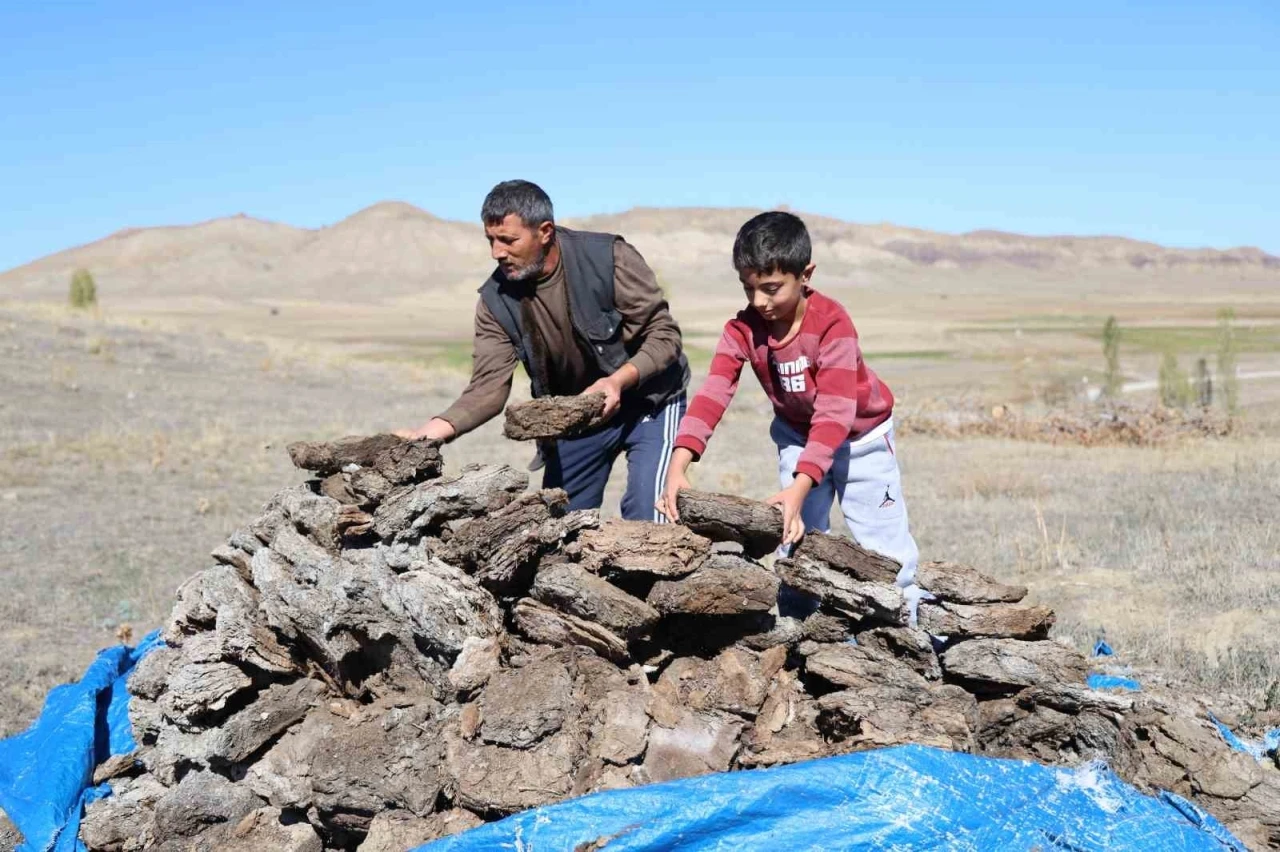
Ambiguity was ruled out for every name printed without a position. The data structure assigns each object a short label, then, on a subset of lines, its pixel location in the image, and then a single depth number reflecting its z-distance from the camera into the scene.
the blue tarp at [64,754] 4.12
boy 4.04
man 4.65
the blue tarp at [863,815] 3.08
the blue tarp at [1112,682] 4.35
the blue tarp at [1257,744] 4.08
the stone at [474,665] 3.78
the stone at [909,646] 3.91
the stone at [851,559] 3.95
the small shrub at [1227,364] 20.92
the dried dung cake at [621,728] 3.58
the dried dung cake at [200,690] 4.06
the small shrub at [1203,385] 22.39
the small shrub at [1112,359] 24.37
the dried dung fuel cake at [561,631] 3.88
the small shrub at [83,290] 42.00
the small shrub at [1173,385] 22.03
